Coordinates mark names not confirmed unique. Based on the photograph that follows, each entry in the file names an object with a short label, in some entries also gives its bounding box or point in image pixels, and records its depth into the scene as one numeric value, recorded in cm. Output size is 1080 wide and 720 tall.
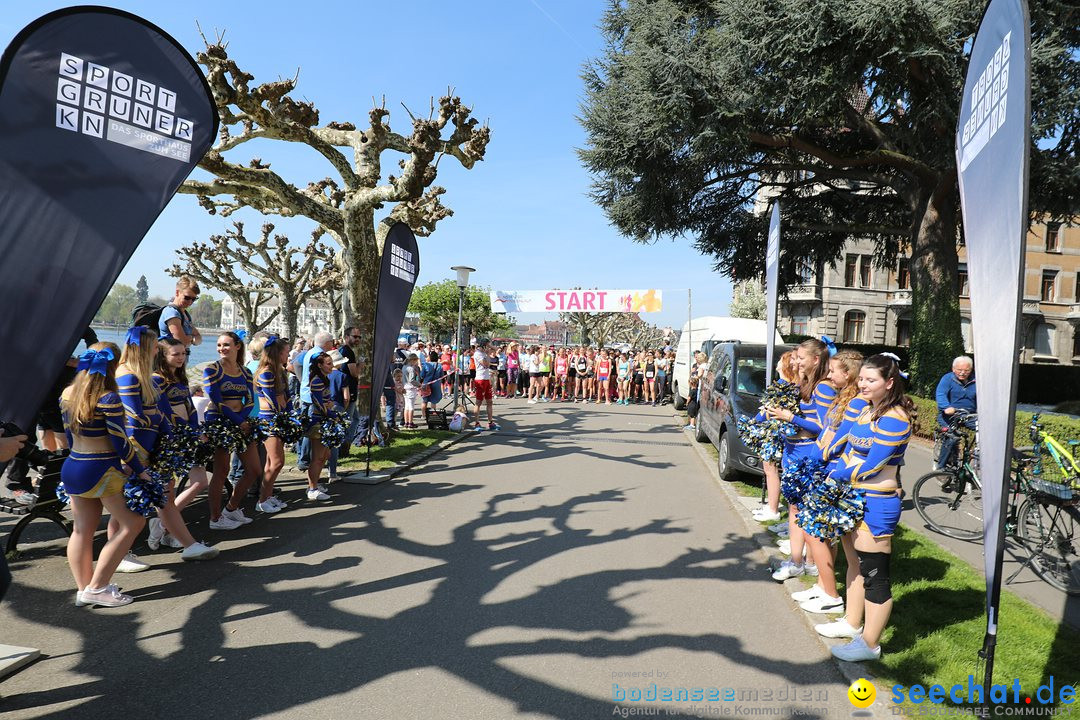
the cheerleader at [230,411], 580
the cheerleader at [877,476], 353
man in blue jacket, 791
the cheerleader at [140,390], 445
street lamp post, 1480
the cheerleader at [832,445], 416
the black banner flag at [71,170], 365
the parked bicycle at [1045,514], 505
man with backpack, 632
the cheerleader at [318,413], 711
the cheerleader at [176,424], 496
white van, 1860
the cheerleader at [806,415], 494
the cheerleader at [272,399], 647
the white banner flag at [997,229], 272
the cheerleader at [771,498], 665
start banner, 2809
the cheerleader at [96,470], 405
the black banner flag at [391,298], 841
